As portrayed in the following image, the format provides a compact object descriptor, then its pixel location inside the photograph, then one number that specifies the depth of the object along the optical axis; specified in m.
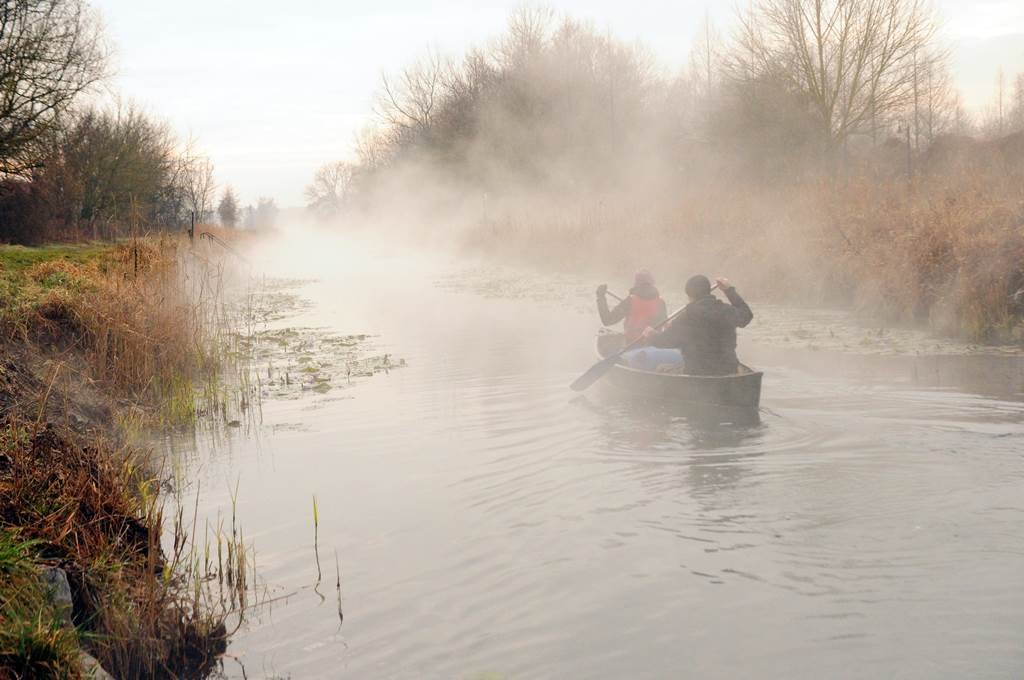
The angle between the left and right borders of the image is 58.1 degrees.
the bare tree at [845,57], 30.12
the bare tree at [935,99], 30.82
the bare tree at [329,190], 140.25
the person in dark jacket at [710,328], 9.96
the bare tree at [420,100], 66.12
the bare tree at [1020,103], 62.62
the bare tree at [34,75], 25.05
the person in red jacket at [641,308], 12.52
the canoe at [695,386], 9.48
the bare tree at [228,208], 74.00
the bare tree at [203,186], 69.44
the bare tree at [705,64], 53.50
